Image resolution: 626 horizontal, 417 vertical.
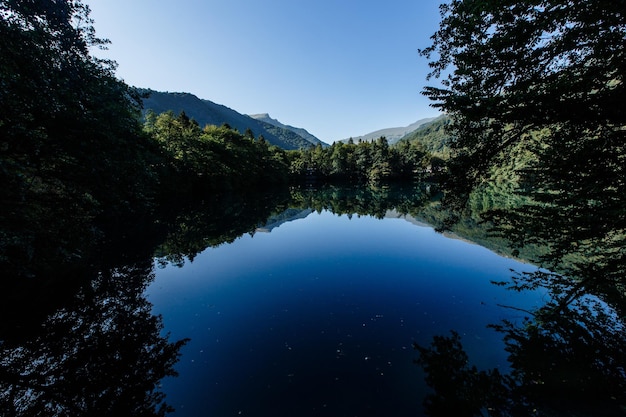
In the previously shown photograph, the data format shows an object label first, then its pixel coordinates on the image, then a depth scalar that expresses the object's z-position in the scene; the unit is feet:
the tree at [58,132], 23.81
